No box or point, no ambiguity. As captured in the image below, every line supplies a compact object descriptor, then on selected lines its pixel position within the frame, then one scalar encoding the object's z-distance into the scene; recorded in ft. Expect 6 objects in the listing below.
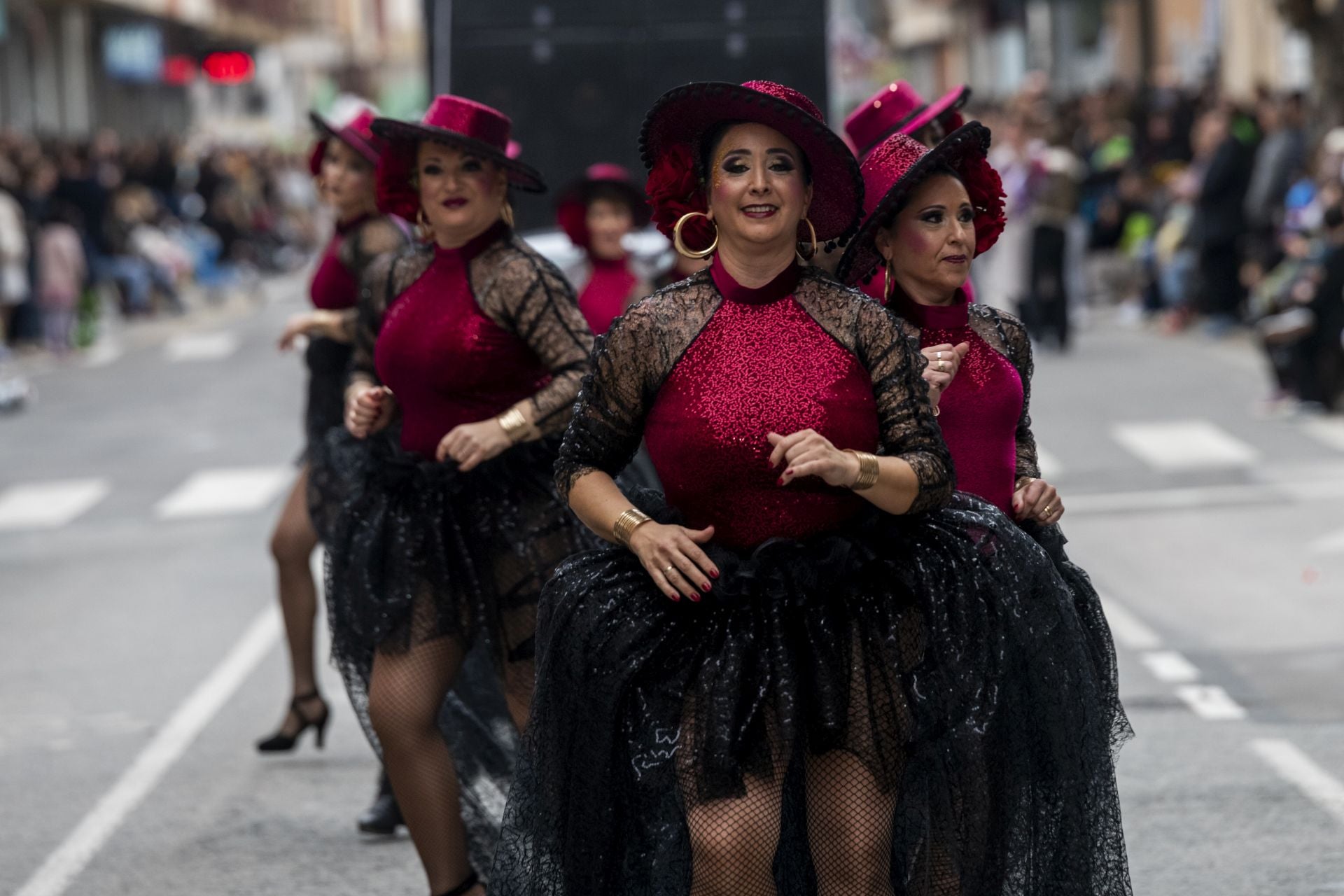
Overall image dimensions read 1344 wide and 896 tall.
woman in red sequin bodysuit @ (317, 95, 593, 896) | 34.63
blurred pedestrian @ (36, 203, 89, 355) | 158.99
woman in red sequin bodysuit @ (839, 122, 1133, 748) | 29.08
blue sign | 325.61
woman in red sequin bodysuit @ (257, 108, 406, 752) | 44.42
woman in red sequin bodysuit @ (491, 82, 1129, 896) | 25.87
